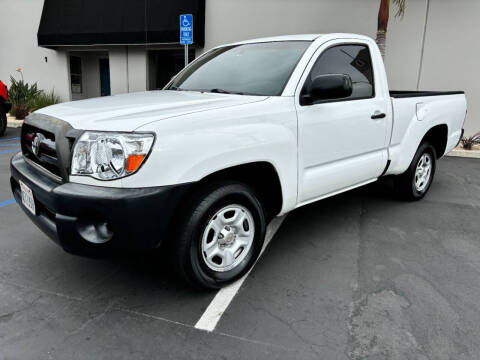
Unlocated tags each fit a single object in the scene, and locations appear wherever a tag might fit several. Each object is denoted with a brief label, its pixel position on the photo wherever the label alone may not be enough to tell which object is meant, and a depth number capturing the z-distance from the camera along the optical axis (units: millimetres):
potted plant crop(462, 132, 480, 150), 8555
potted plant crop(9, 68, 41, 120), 12498
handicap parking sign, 7110
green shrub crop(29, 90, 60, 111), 12766
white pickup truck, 2242
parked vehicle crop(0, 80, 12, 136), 8703
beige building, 9312
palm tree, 8203
